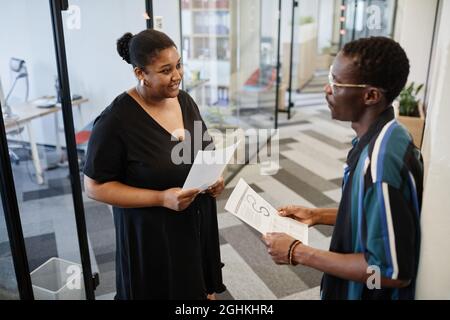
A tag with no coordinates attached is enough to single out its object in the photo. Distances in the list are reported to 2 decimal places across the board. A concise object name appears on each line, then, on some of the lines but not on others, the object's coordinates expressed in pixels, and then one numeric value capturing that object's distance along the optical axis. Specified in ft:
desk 11.00
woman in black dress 4.58
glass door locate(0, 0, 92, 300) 6.54
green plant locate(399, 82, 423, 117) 13.24
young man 2.83
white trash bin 6.76
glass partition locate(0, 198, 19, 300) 5.71
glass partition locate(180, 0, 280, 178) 13.60
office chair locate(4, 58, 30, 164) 9.71
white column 2.85
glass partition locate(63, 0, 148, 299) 8.95
